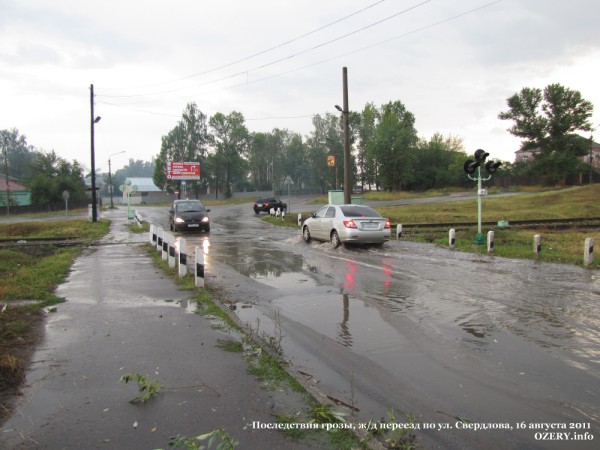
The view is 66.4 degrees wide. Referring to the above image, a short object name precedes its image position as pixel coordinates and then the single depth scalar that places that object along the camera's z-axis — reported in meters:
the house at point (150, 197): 93.00
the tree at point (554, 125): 59.47
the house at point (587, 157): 63.84
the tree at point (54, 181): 56.72
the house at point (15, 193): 60.15
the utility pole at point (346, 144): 22.91
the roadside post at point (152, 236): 15.88
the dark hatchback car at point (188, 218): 22.69
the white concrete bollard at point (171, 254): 11.27
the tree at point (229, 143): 83.25
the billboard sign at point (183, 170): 72.81
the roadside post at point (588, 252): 10.95
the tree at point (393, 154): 63.69
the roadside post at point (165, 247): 11.95
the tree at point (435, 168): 70.94
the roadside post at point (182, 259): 9.76
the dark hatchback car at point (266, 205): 42.06
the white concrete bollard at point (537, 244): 12.73
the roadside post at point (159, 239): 13.26
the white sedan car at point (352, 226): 15.12
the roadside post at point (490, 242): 13.91
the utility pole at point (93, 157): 30.93
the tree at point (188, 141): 81.75
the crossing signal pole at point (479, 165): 15.38
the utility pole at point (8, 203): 52.16
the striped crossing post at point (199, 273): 8.79
